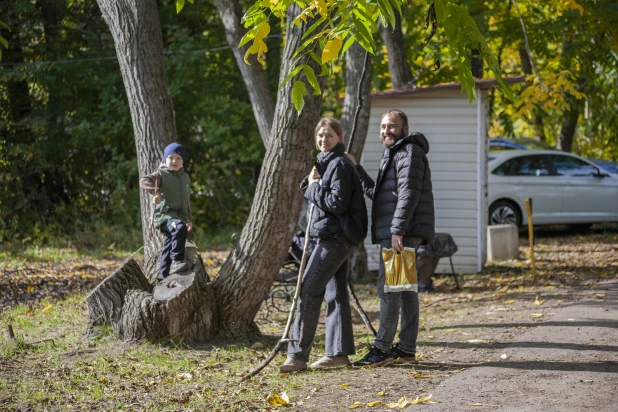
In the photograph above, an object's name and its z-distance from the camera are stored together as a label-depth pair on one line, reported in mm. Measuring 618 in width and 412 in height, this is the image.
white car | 17547
